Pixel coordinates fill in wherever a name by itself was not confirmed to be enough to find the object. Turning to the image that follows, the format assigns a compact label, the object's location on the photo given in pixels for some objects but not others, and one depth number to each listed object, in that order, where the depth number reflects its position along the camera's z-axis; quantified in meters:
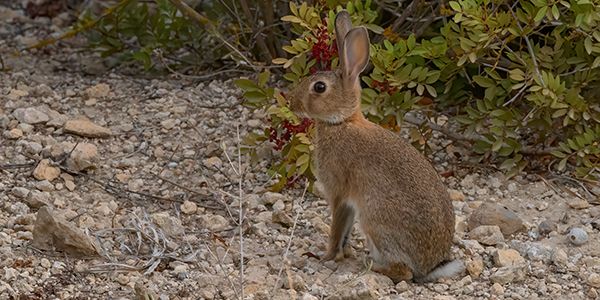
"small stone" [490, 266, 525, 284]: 10.66
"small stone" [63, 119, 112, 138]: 13.71
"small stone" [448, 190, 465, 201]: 12.76
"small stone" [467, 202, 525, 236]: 11.84
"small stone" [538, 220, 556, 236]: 11.91
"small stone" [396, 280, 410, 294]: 10.59
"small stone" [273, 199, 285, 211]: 12.35
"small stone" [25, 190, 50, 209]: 11.75
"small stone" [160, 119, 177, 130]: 14.24
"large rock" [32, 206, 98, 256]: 10.56
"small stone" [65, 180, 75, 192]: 12.45
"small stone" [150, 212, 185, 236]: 11.48
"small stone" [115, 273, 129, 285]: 10.29
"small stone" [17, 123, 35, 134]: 13.62
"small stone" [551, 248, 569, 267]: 11.10
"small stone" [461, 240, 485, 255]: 11.30
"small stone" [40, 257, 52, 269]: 10.39
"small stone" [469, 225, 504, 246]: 11.53
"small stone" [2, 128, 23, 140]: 13.45
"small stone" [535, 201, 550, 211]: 12.51
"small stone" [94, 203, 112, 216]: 11.87
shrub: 12.20
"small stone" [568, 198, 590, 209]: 12.51
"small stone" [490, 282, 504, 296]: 10.51
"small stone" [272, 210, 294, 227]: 11.89
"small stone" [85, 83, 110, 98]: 15.03
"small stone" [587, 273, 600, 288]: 10.66
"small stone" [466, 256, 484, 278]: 10.89
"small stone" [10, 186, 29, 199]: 11.95
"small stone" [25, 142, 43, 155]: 13.09
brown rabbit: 10.69
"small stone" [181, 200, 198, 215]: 12.23
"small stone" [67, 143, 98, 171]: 12.78
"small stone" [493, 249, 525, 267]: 11.00
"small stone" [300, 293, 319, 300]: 10.05
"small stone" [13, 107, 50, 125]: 13.84
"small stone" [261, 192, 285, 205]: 12.55
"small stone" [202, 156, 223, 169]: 13.37
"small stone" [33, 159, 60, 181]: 12.48
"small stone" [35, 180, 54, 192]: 12.28
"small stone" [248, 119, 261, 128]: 14.23
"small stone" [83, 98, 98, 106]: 14.83
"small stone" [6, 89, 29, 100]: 14.70
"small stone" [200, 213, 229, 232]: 11.83
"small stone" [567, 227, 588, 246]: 11.56
